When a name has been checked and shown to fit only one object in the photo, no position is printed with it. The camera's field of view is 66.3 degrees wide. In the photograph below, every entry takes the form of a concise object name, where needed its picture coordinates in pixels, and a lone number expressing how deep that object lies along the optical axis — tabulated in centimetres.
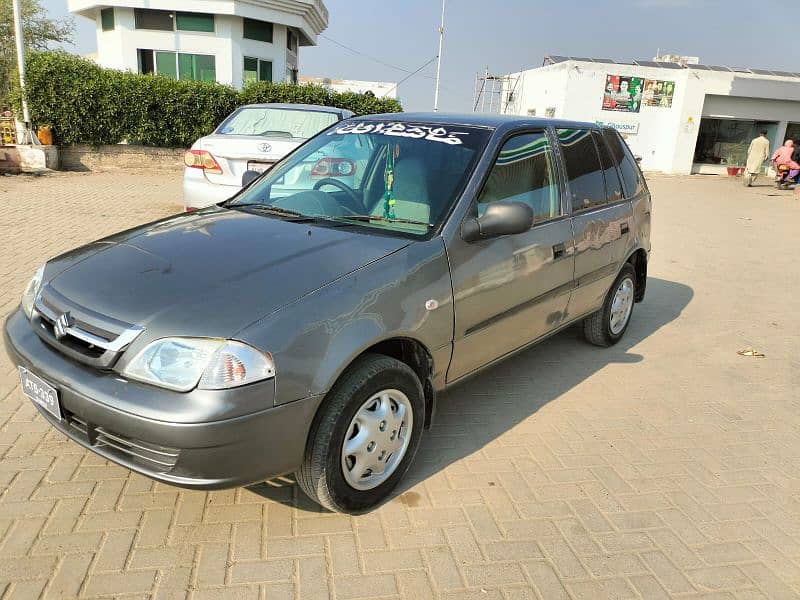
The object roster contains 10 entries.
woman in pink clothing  2091
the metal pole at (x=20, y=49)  1493
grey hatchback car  229
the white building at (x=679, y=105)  2677
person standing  2166
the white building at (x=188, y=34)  2466
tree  3100
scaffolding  3380
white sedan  689
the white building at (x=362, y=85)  4355
